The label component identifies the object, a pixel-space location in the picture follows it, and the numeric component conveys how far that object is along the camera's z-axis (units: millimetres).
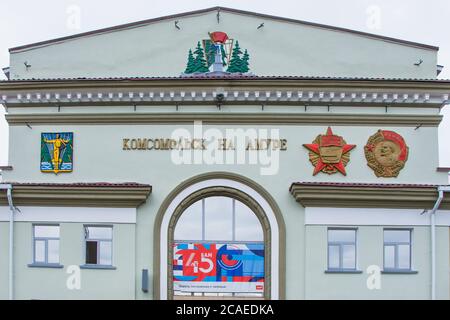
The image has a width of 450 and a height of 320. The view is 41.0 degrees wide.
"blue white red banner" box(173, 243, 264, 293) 15344
